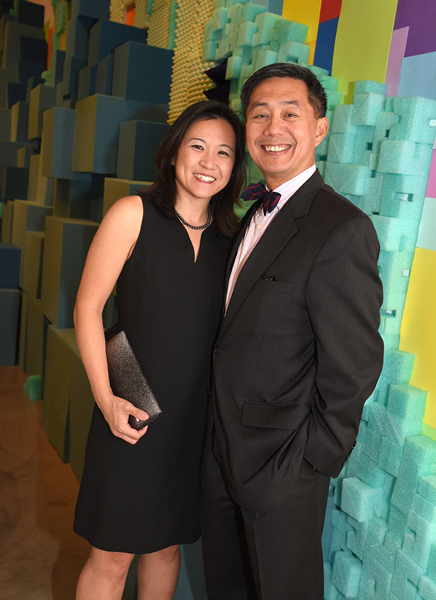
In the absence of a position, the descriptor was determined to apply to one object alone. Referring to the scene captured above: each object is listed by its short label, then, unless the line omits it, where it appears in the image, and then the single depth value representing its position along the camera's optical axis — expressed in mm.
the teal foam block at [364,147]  1587
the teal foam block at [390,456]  1483
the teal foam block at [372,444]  1557
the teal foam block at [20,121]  5578
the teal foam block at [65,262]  3232
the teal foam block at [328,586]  1696
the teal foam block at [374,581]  1498
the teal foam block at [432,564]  1354
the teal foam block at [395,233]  1474
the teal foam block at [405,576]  1392
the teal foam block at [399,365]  1498
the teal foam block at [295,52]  1939
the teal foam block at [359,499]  1553
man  1191
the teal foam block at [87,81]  3695
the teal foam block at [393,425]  1469
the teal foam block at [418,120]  1417
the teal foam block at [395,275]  1508
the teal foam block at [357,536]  1591
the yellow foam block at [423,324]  1455
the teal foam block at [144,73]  3125
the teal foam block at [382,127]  1500
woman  1564
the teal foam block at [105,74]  3391
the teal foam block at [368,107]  1536
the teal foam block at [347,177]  1583
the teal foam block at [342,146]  1627
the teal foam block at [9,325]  4480
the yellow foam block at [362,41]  1622
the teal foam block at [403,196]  1466
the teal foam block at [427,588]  1329
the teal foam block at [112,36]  3570
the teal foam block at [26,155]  5449
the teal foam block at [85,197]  3742
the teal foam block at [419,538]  1364
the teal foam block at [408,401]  1455
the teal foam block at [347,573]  1604
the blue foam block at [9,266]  4637
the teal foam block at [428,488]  1362
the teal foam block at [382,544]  1485
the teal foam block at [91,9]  3929
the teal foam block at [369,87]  1574
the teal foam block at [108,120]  3145
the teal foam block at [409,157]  1441
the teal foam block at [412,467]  1409
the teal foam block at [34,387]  3969
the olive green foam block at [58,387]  3062
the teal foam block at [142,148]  2865
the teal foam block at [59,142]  3553
